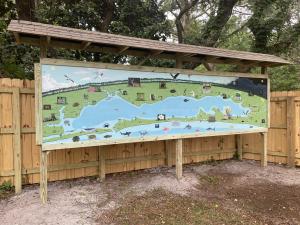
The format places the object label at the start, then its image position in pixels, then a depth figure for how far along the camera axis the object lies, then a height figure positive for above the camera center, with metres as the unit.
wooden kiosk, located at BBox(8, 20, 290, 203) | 3.86 +0.37
